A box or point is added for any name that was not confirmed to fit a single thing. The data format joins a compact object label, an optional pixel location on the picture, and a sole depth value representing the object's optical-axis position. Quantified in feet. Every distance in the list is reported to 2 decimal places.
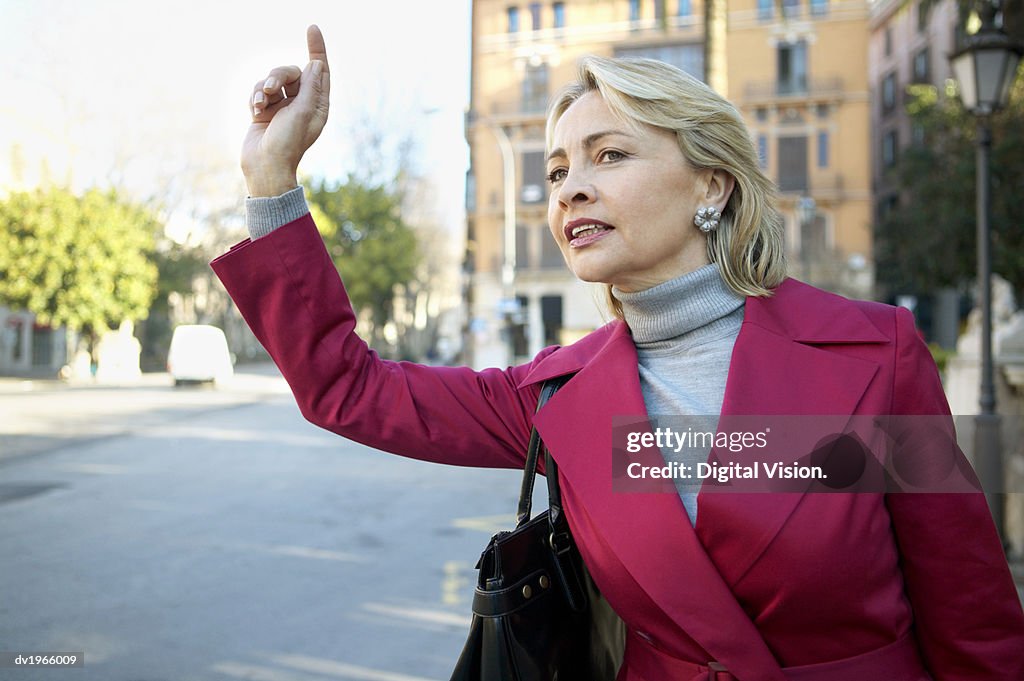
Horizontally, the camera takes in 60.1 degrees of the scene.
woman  4.99
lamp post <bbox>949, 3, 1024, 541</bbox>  19.11
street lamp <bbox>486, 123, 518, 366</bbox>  92.42
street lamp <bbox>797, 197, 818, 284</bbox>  71.92
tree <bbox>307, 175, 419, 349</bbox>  133.39
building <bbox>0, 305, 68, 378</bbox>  125.49
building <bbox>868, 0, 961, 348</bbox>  111.04
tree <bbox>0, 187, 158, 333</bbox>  91.45
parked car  88.58
